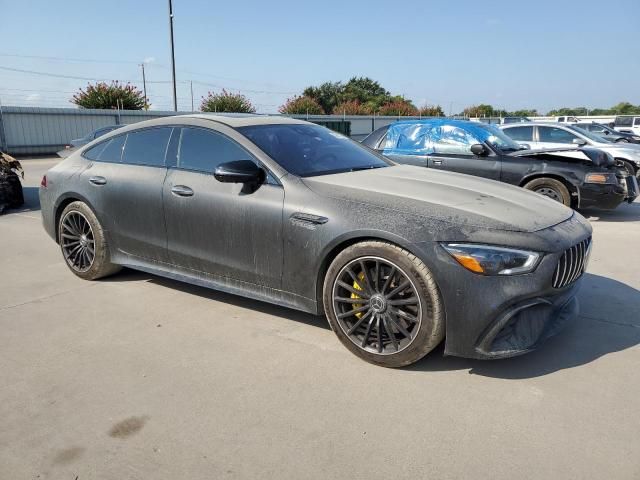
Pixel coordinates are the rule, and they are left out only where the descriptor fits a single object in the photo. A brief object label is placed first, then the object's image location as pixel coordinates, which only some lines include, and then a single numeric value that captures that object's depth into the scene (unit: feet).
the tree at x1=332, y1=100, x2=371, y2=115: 128.36
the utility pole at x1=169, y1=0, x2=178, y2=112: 73.26
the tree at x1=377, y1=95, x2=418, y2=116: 142.10
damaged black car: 24.75
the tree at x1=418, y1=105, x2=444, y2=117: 146.20
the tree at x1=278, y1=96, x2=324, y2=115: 108.17
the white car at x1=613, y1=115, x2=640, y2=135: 92.17
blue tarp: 26.76
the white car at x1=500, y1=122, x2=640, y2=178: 35.40
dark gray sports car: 9.25
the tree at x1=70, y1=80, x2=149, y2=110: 86.79
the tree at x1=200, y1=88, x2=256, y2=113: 96.63
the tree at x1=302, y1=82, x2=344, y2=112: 179.73
